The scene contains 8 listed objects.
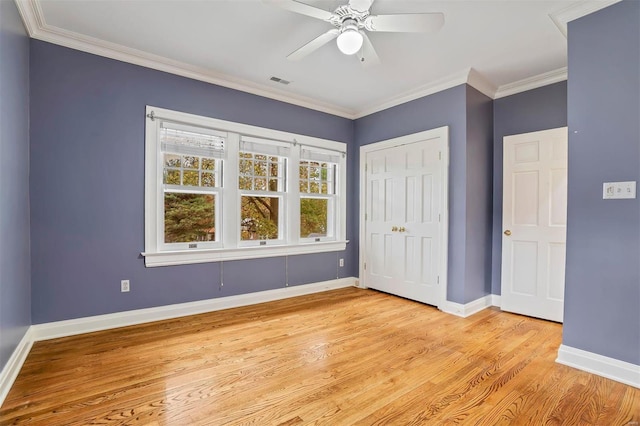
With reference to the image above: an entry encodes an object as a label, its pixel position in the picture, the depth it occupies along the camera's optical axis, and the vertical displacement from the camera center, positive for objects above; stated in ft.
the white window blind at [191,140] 10.60 +2.54
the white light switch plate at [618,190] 6.76 +0.53
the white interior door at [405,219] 12.07 -0.32
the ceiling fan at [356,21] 6.26 +4.13
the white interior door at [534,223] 10.57 -0.37
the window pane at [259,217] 12.55 -0.28
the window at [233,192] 10.47 +0.75
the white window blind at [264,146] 12.28 +2.67
